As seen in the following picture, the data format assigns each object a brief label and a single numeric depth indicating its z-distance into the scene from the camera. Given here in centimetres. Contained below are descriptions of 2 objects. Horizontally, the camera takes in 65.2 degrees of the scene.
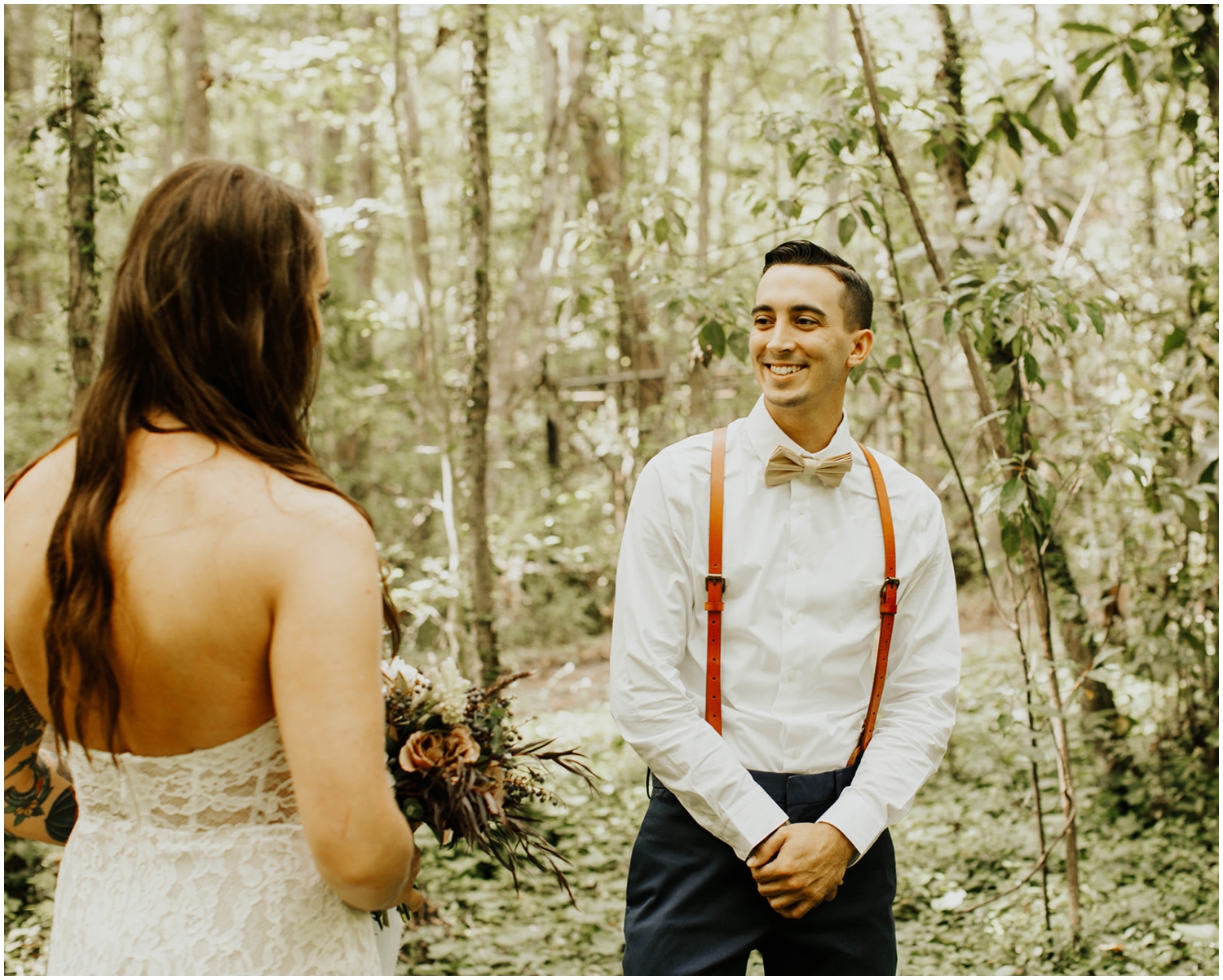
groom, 195
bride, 124
